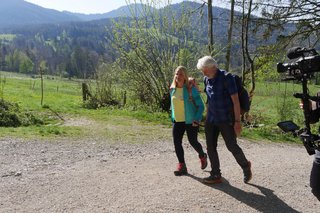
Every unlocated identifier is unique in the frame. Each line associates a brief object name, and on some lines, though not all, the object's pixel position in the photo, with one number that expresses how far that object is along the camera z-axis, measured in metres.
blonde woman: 6.11
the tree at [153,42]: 14.66
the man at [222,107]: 5.23
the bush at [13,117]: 11.64
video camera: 3.51
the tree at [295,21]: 13.35
